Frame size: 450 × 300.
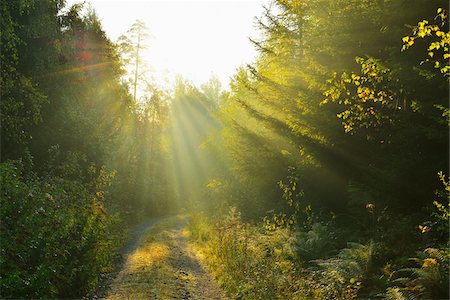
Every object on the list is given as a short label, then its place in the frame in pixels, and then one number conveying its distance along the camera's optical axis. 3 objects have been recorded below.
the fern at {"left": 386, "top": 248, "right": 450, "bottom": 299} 5.96
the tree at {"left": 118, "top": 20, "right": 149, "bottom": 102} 40.94
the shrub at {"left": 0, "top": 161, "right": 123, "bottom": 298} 7.23
